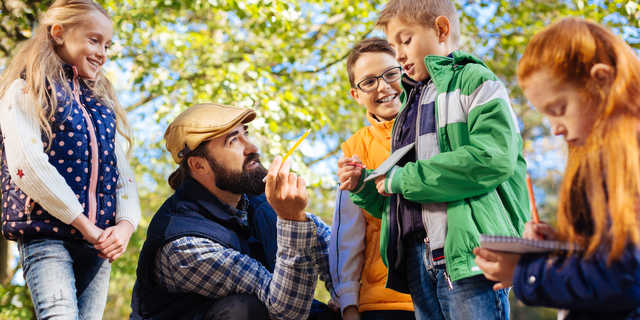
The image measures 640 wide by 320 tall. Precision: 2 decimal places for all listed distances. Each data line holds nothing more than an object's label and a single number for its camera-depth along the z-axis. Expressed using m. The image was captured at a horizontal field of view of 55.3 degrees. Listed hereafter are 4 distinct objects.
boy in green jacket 2.10
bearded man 2.68
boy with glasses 2.71
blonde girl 2.74
